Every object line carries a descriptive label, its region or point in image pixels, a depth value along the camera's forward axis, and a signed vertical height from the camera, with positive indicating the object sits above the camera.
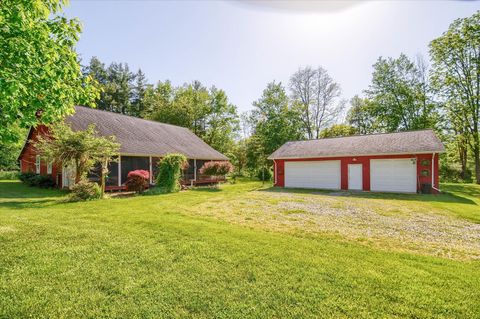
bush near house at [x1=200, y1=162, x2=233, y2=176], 17.30 -0.41
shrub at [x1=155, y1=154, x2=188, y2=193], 13.67 -0.55
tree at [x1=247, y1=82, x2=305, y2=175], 26.97 +4.60
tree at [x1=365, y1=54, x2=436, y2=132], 25.18 +7.52
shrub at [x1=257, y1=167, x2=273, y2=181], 24.27 -1.10
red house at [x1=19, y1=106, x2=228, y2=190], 14.01 +1.09
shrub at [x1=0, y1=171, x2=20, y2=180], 20.52 -0.98
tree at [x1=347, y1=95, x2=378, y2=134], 31.30 +6.32
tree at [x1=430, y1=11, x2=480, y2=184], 20.20 +7.80
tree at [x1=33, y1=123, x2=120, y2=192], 10.29 +0.61
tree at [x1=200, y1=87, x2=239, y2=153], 32.72 +5.79
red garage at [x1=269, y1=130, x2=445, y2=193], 13.45 +0.00
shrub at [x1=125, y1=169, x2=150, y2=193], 12.94 -0.96
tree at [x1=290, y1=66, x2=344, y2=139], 30.39 +8.35
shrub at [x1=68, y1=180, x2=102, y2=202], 9.79 -1.16
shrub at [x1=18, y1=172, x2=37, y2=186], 14.56 -0.81
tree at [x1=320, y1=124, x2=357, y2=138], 32.72 +4.34
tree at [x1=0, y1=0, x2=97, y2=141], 3.88 +1.74
